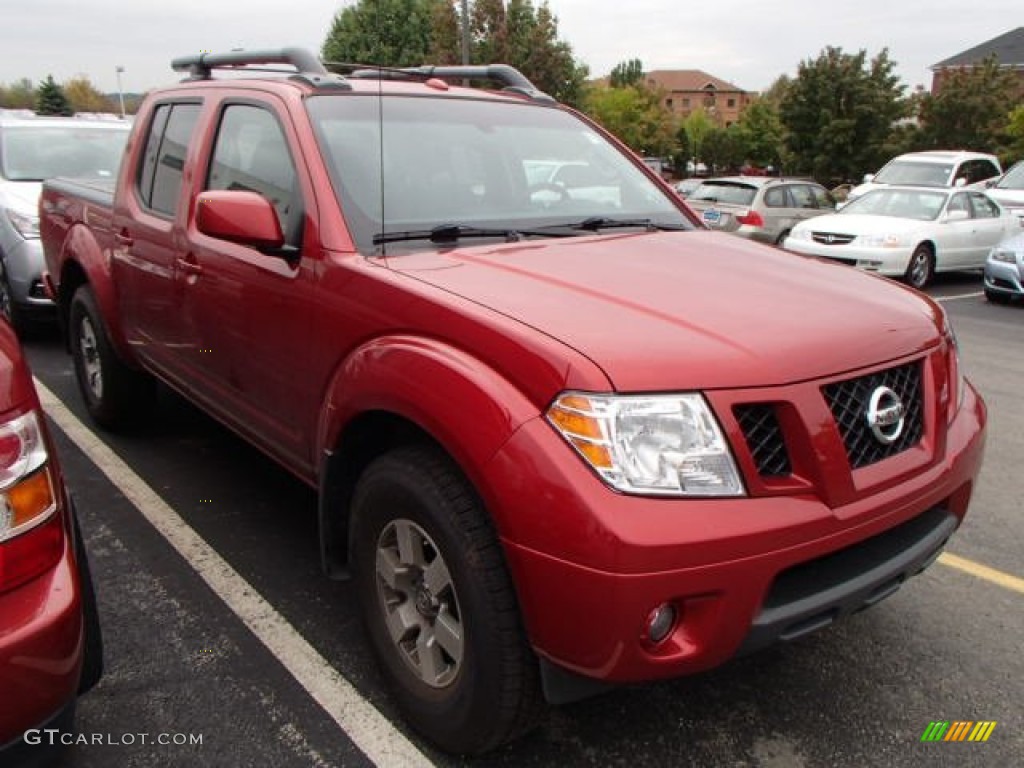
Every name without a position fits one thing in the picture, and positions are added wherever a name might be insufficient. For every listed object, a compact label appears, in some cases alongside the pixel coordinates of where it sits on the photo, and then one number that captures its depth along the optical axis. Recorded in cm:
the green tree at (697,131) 6725
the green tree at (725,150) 6397
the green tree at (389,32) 4403
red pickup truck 187
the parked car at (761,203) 1310
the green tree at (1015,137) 2805
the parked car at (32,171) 656
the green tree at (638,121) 6550
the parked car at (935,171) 1490
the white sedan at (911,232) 1114
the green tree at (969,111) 2939
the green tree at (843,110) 3102
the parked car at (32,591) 166
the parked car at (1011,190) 1446
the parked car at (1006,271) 1012
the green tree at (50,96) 5212
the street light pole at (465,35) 2248
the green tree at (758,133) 6056
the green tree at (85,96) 9294
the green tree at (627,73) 9721
